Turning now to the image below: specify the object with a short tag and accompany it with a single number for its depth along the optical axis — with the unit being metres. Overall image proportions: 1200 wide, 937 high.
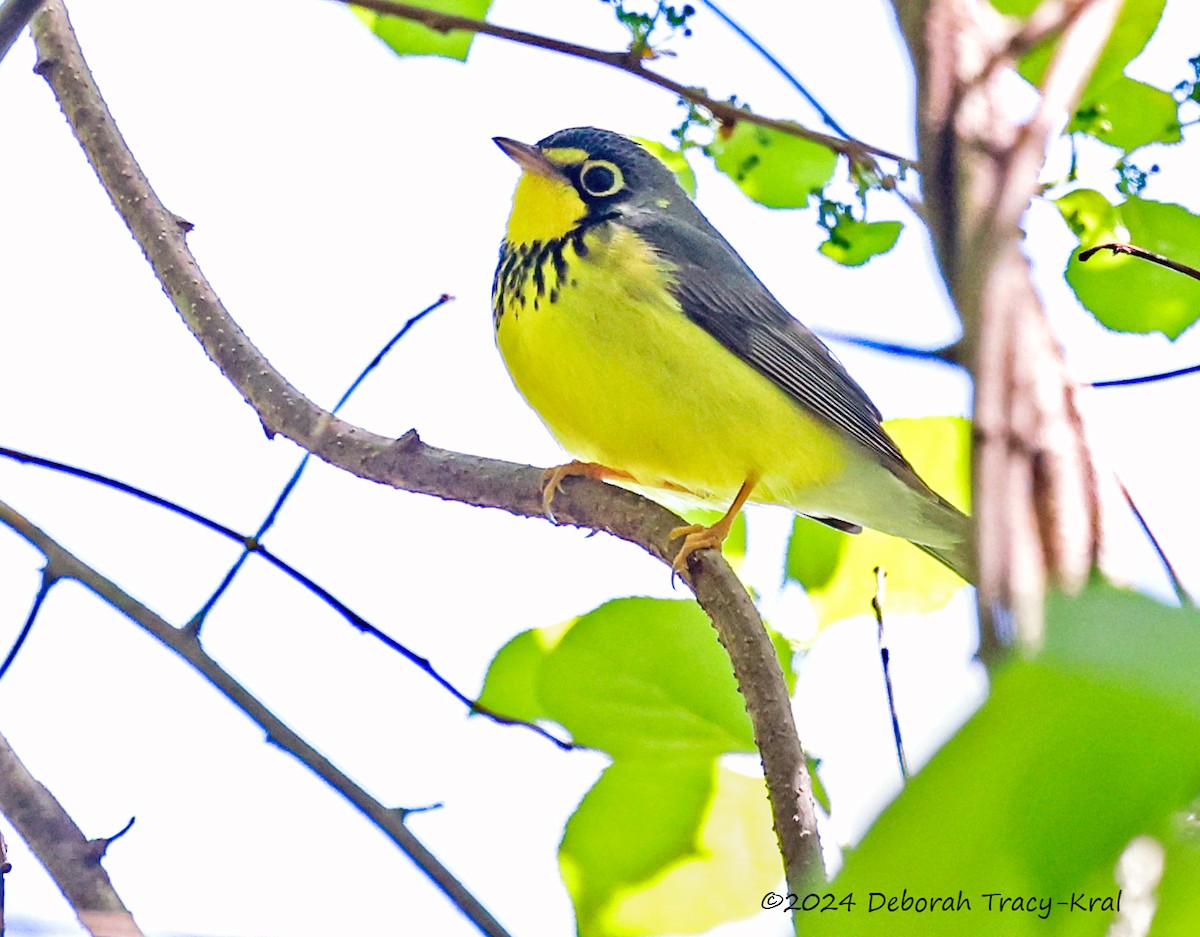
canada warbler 7.30
